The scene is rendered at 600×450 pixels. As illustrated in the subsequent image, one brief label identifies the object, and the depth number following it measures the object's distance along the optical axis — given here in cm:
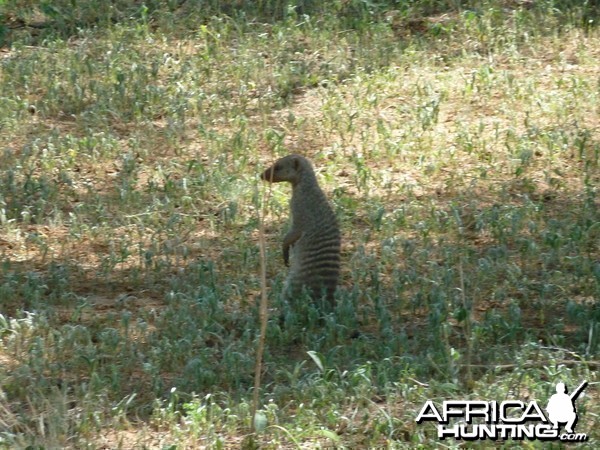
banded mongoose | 1400
